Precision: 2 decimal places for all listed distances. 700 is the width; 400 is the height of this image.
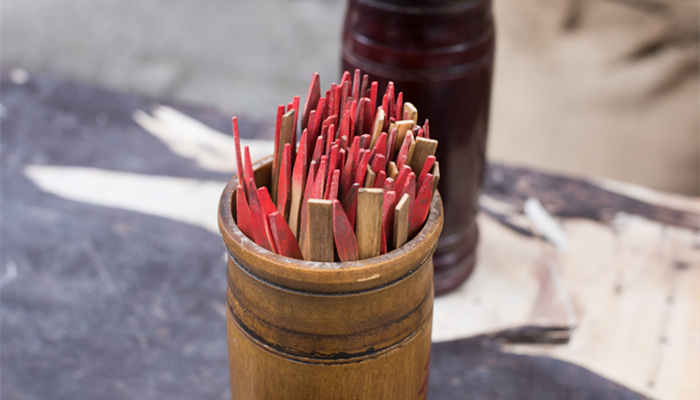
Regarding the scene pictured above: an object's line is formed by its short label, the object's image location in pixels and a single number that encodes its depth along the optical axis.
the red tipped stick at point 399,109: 0.66
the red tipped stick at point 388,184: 0.63
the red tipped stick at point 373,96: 0.66
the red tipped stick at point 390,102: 0.66
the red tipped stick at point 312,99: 0.66
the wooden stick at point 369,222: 0.62
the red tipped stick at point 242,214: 0.64
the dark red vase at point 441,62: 0.79
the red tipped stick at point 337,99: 0.66
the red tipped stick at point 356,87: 0.66
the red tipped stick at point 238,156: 0.63
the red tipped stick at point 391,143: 0.64
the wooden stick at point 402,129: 0.65
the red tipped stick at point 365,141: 0.64
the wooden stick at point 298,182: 0.64
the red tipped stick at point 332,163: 0.63
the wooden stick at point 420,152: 0.64
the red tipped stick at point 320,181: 0.63
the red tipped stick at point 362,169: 0.63
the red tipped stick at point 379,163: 0.63
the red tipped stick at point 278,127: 0.65
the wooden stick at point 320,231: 0.62
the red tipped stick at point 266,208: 0.63
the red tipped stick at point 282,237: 0.63
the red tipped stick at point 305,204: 0.63
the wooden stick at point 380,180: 0.63
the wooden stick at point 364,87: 0.66
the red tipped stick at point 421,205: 0.64
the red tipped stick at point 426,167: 0.64
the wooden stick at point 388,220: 0.63
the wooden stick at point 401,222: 0.63
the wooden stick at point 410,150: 0.64
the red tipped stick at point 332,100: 0.66
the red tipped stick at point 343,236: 0.62
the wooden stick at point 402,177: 0.63
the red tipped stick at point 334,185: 0.62
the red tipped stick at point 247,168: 0.64
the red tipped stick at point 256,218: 0.63
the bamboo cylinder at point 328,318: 0.62
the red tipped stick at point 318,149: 0.63
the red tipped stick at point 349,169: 0.63
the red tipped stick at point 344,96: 0.66
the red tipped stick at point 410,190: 0.63
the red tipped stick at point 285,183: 0.65
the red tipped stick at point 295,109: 0.66
